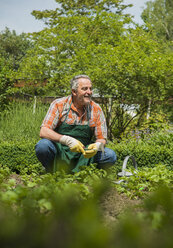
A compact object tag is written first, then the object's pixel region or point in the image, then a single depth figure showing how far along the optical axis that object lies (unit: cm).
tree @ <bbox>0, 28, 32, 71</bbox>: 3425
